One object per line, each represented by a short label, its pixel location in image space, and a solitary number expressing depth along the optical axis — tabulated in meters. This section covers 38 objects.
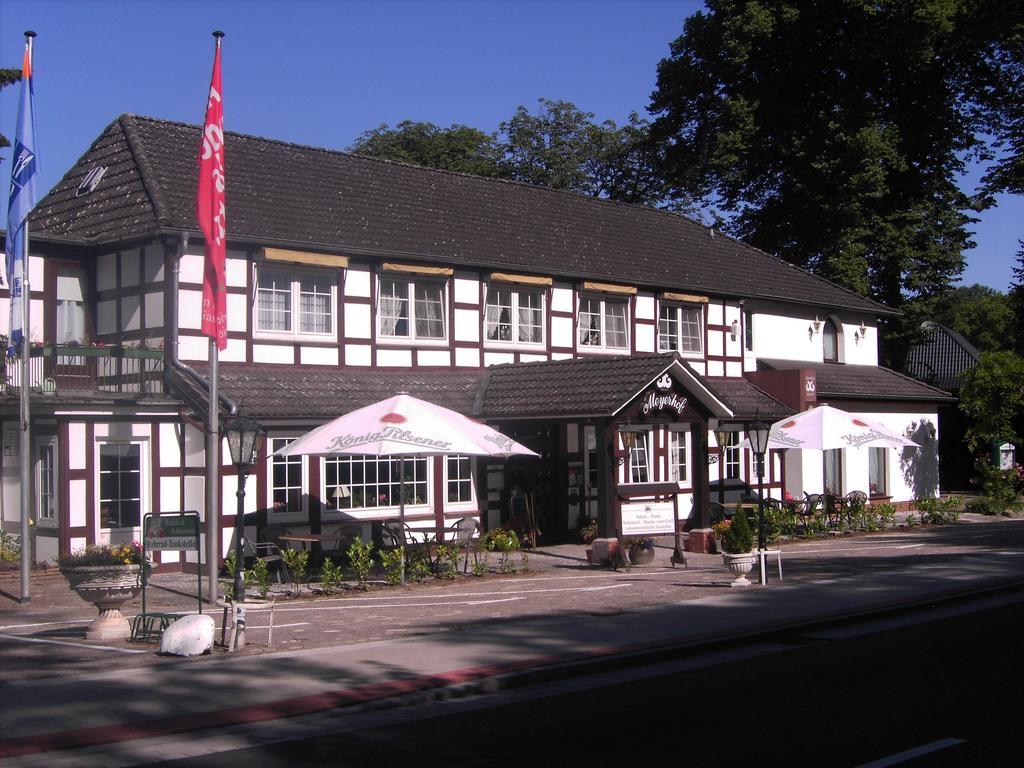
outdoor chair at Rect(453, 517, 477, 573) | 18.84
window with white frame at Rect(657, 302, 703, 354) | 27.14
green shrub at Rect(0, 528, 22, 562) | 18.27
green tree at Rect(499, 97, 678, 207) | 49.69
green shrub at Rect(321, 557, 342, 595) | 16.56
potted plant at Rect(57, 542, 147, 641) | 12.46
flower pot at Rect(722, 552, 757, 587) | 17.33
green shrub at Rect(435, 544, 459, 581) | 18.28
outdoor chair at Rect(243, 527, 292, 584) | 17.97
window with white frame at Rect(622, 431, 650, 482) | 25.34
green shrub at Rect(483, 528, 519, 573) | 19.00
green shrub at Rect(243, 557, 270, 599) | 15.79
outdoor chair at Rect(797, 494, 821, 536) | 25.19
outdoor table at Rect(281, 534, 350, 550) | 17.44
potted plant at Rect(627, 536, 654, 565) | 19.95
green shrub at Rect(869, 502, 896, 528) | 26.92
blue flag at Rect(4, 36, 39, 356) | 15.95
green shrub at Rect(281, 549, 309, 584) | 16.73
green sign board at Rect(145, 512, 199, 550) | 12.52
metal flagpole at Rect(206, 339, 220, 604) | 13.94
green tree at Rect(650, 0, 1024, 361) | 36.35
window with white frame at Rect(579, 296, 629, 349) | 25.55
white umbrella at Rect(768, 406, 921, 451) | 22.95
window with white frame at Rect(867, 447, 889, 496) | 31.84
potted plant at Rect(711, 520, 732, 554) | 21.27
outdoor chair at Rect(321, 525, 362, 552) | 19.36
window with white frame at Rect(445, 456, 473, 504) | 22.45
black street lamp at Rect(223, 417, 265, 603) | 15.62
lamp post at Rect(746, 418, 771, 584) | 19.30
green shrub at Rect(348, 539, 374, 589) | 17.05
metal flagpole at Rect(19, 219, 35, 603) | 15.64
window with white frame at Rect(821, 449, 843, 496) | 30.53
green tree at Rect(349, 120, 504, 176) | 49.41
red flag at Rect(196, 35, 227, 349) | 14.22
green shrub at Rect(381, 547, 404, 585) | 17.53
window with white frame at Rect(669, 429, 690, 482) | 26.45
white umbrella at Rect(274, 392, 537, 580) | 16.45
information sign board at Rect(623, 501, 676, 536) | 19.52
